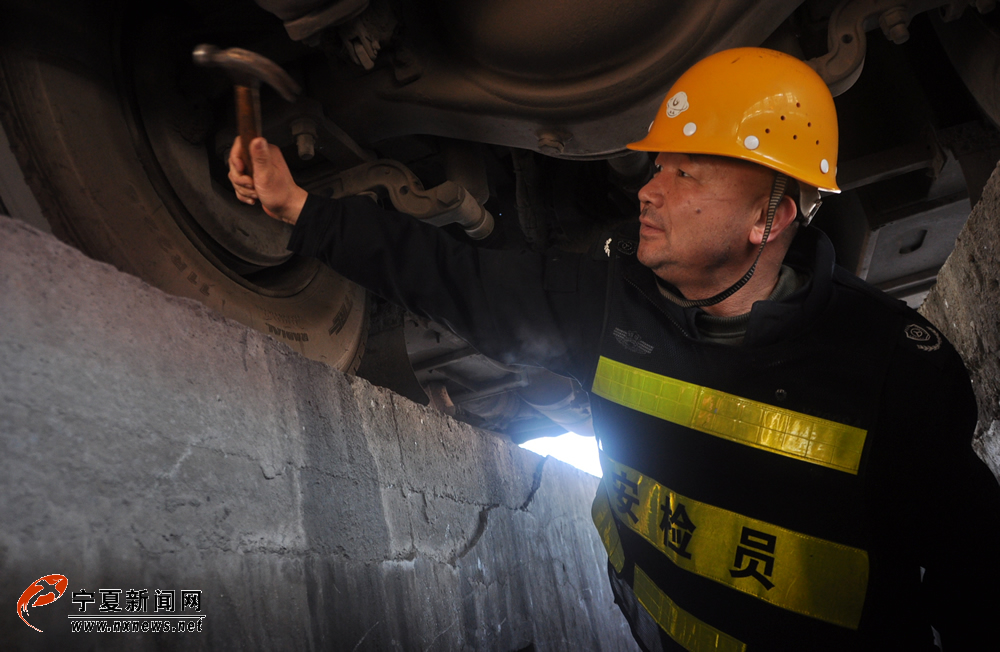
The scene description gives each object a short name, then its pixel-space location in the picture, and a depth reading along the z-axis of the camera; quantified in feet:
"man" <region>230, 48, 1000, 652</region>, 4.75
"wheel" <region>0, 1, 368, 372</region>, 4.92
